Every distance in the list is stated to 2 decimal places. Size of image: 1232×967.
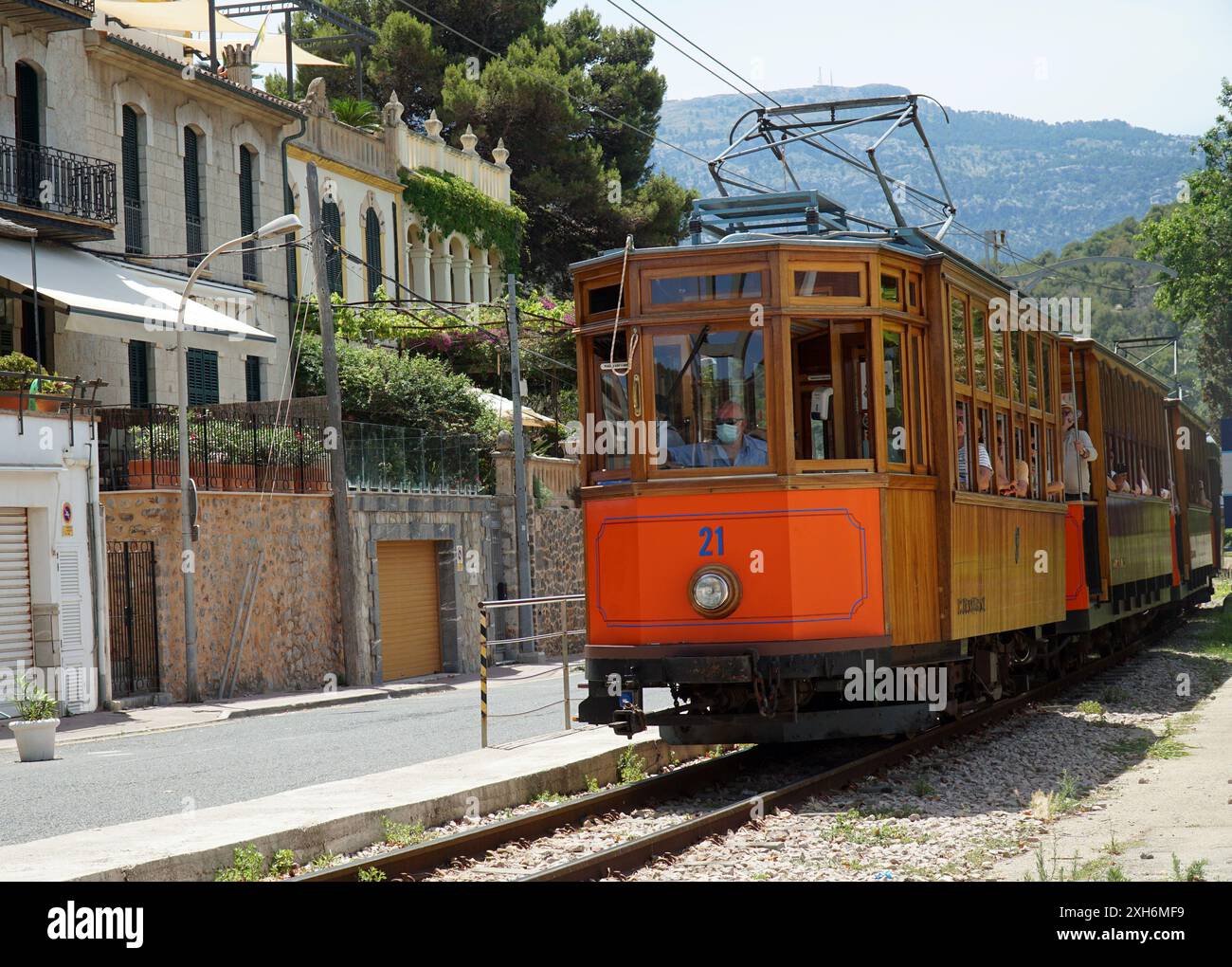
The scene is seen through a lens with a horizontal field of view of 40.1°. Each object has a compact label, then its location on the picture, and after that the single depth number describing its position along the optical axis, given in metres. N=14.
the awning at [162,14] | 32.59
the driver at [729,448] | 11.46
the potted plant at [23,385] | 23.05
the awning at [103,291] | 25.00
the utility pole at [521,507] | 34.50
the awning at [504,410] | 39.59
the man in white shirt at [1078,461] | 17.44
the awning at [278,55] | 40.44
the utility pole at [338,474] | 28.56
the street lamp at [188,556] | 25.45
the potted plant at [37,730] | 18.23
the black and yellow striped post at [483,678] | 14.92
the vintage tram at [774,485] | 11.38
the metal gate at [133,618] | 25.31
